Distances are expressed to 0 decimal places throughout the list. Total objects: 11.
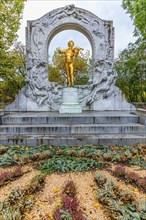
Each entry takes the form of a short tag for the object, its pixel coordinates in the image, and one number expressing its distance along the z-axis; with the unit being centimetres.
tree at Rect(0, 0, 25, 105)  1184
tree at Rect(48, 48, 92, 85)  2148
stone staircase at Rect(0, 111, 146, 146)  493
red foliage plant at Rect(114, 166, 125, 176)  318
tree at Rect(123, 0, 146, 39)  975
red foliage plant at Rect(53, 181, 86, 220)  198
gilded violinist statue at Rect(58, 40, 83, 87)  877
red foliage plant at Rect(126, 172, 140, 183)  294
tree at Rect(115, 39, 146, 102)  1697
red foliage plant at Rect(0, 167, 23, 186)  292
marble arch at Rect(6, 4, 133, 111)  904
